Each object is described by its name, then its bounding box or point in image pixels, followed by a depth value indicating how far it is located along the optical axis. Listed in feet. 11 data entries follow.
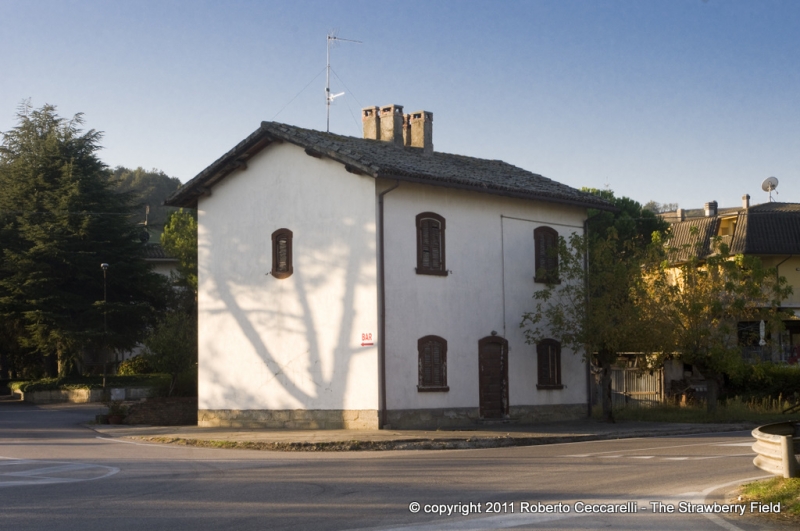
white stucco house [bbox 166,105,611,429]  81.20
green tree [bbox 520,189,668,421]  86.99
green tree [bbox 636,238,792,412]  90.58
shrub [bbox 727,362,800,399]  108.17
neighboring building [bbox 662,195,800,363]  167.43
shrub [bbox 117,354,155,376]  175.63
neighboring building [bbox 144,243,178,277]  209.56
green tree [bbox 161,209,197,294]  183.47
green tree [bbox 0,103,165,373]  153.17
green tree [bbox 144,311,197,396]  103.81
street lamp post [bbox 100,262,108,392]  146.41
